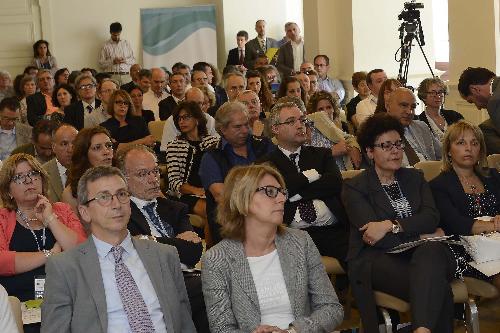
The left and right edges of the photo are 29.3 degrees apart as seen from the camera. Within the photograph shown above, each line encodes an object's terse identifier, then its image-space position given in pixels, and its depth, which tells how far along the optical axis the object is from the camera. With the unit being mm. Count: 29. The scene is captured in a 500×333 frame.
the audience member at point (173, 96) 9492
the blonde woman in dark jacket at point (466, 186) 4797
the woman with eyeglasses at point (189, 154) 6301
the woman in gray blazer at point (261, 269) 3652
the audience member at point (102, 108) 8781
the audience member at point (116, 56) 15438
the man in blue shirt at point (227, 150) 5504
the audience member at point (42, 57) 15070
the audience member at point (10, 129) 8031
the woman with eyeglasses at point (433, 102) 6812
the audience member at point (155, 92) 10312
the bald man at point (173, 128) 7496
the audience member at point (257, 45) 14724
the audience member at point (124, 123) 7891
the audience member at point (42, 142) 6238
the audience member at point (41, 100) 10336
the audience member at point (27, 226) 4125
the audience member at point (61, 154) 5703
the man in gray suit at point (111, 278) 3389
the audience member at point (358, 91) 9023
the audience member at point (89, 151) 5160
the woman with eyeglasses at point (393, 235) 4309
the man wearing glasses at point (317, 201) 5039
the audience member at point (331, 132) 6242
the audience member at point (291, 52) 13383
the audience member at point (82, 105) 9102
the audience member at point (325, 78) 11453
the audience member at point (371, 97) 8250
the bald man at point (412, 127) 6285
